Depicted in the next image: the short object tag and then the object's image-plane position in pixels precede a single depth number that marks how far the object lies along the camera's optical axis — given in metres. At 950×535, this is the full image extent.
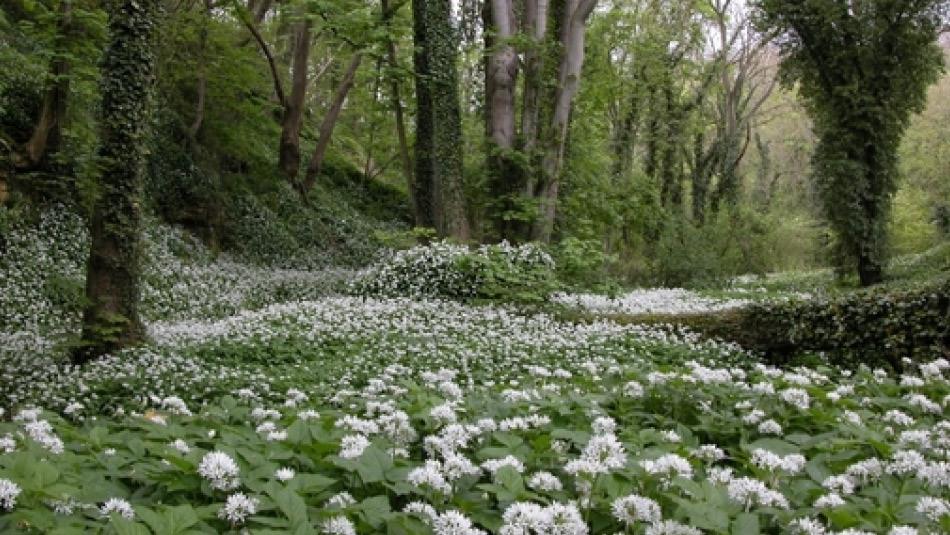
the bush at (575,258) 14.18
